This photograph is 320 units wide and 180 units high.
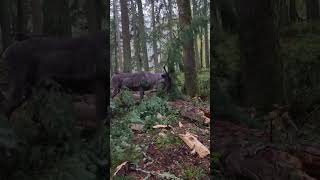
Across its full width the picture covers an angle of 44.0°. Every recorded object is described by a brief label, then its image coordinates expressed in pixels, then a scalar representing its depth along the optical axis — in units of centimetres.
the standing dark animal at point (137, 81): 971
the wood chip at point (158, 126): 672
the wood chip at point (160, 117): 718
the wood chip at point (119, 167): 501
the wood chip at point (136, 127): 667
